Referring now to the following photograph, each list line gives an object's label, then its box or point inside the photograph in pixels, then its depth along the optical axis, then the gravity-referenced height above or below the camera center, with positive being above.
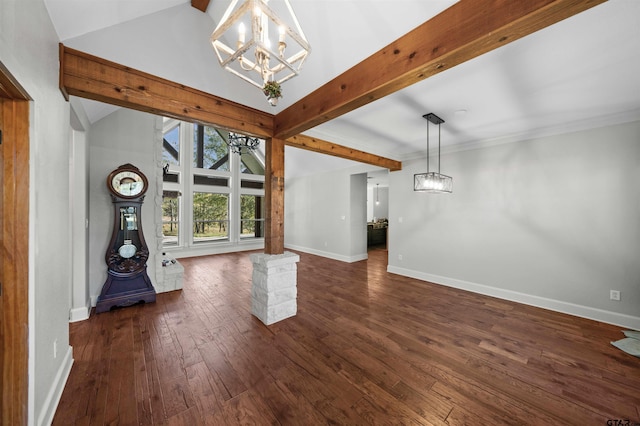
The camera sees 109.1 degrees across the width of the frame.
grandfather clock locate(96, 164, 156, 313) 3.12 -0.51
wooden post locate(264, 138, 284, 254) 3.01 +0.18
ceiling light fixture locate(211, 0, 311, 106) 1.13 +0.95
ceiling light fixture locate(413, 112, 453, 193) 3.16 +0.45
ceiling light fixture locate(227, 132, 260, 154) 5.21 +1.68
